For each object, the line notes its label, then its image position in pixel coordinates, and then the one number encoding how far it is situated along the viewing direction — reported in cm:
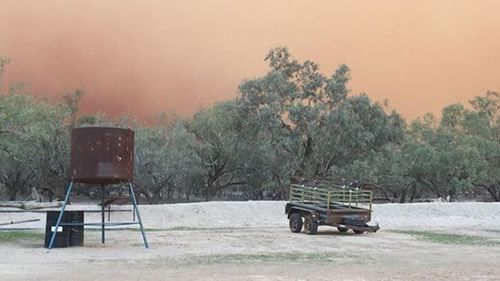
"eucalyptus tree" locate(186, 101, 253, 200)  5348
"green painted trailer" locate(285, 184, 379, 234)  2462
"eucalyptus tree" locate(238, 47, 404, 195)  4328
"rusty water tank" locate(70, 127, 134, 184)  1859
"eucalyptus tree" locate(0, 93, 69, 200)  3622
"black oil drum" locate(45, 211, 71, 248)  1906
